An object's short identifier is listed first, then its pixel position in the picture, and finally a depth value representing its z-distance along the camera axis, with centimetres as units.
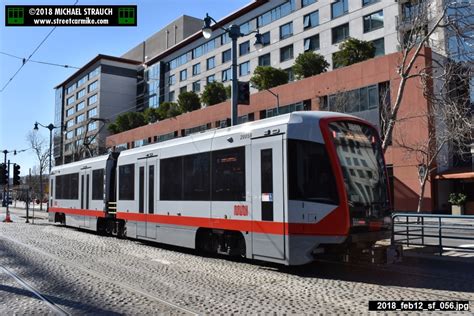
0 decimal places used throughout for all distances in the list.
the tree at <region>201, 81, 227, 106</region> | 5566
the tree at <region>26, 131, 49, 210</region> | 5451
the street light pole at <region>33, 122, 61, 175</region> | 3853
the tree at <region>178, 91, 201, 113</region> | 6078
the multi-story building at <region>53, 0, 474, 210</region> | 3403
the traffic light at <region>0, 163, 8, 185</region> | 3108
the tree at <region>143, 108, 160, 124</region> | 6881
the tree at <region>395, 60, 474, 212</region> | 1411
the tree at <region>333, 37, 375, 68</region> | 3953
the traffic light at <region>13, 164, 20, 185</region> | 3019
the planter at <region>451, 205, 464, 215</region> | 3291
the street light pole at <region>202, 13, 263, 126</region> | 1695
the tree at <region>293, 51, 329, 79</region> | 4291
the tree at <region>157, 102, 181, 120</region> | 6228
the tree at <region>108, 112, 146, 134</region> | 7556
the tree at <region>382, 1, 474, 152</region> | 1341
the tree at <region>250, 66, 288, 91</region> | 4675
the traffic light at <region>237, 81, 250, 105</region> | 1773
